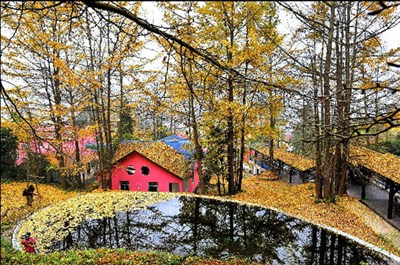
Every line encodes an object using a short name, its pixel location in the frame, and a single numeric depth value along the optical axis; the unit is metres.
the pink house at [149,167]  18.03
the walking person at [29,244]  7.24
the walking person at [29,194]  11.51
